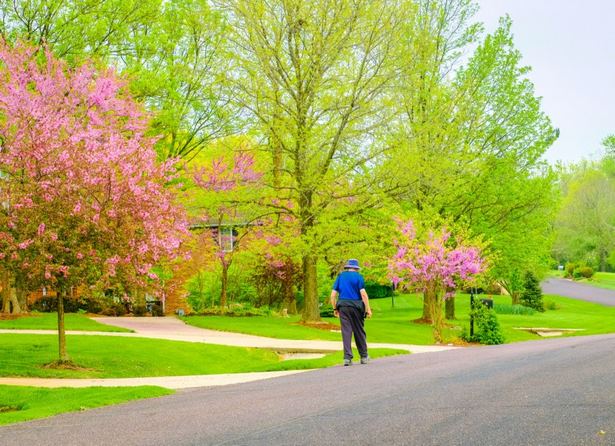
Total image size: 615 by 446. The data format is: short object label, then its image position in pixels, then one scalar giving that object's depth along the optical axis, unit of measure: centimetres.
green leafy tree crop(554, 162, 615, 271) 9031
